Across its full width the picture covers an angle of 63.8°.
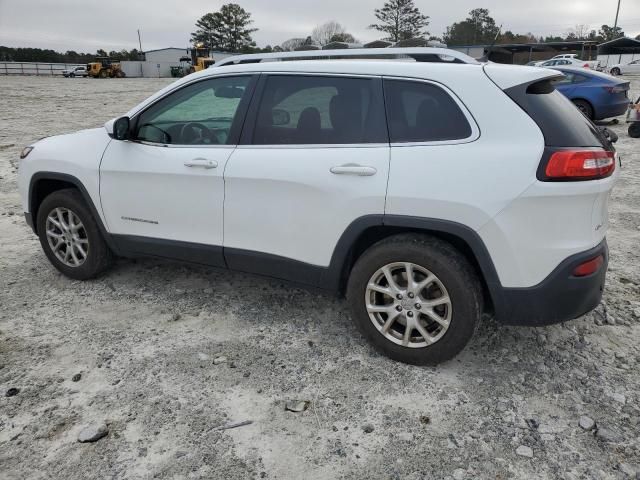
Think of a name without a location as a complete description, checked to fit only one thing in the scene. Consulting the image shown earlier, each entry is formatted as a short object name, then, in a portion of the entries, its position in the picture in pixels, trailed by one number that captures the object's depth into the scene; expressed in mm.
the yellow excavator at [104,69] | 50375
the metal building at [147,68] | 62188
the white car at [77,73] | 52375
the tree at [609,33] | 77444
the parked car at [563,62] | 28025
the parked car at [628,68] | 36969
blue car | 12047
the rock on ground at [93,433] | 2523
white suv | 2637
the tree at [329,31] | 74200
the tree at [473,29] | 75725
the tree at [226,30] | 87062
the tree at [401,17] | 78688
